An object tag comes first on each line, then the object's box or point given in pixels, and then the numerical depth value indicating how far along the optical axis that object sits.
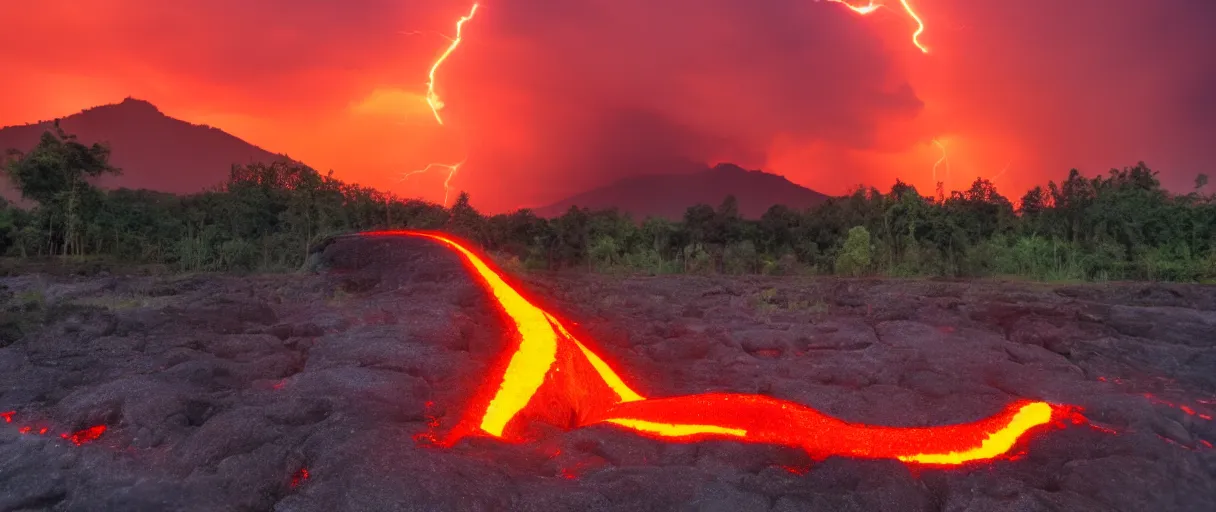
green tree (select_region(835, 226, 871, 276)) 24.53
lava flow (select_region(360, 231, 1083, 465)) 5.66
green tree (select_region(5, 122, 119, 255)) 20.38
